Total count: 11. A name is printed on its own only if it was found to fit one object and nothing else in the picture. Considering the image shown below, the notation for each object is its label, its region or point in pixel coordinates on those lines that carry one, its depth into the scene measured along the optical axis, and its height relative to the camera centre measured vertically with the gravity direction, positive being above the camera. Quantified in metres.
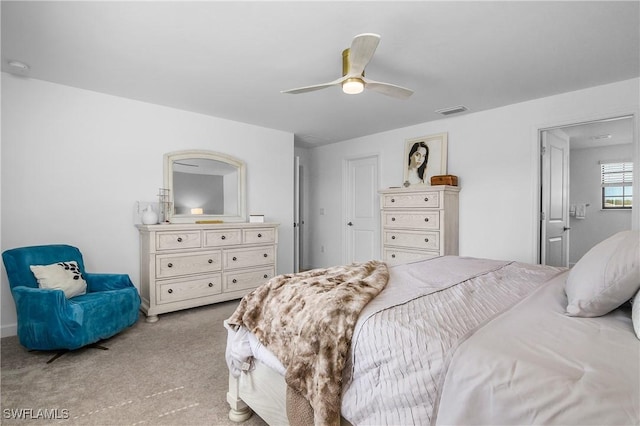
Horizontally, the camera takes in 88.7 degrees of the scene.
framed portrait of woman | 4.41 +0.65
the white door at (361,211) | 5.37 -0.09
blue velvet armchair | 2.33 -0.74
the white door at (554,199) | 3.71 +0.05
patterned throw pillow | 2.59 -0.56
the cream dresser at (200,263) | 3.33 -0.63
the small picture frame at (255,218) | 4.33 -0.15
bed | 0.80 -0.44
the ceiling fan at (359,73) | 1.90 +0.91
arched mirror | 3.93 +0.27
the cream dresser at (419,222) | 3.99 -0.22
